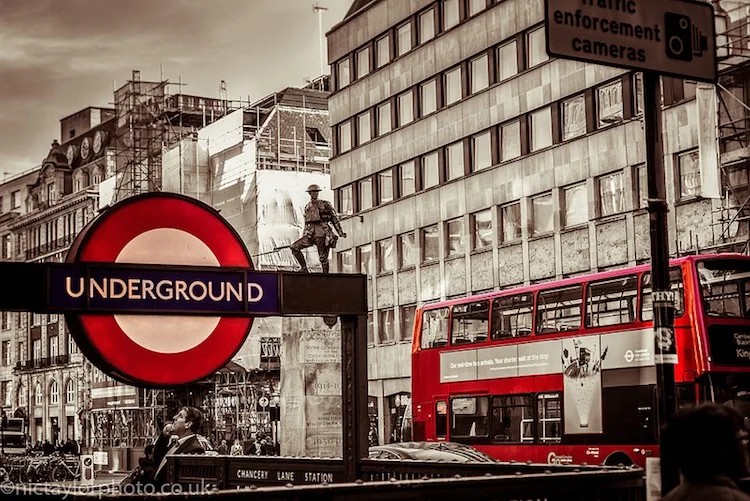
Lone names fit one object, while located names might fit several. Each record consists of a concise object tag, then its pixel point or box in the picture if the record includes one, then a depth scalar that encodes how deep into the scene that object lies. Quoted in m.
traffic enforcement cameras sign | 7.61
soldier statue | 30.36
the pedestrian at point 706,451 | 3.75
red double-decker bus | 22.17
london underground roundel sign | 4.67
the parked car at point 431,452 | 19.33
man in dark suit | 9.84
